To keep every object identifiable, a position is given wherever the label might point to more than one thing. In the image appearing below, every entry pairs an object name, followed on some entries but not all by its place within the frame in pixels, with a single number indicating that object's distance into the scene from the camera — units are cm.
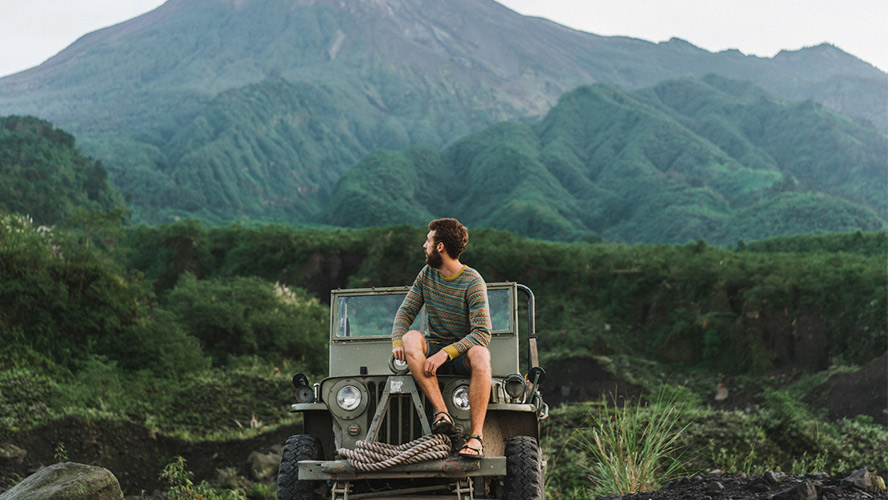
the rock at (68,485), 677
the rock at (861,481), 646
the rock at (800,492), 598
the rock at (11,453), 1098
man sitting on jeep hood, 562
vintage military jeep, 547
